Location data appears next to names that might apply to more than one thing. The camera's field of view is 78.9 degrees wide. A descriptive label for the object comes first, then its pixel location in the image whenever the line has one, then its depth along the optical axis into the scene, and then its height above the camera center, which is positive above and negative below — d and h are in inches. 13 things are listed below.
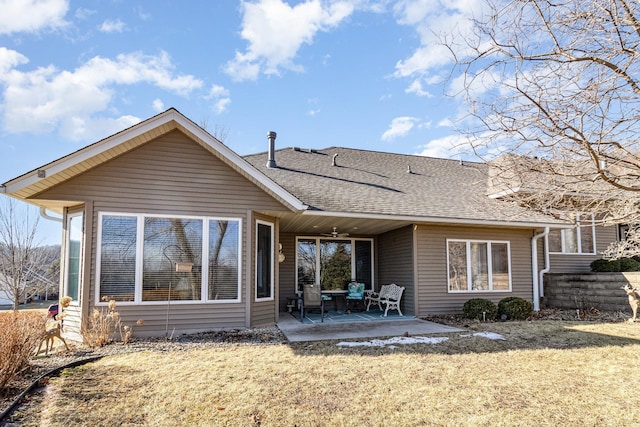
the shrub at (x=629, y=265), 445.4 -22.4
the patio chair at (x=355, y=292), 412.8 -47.1
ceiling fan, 426.8 +15.6
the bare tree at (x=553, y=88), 129.1 +56.1
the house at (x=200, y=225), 275.4 +20.3
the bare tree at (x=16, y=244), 630.5 +11.0
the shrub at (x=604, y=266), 450.6 -23.6
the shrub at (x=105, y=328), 251.6 -52.8
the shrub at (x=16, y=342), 165.5 -43.4
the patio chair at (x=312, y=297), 359.6 -45.1
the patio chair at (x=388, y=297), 388.5 -51.9
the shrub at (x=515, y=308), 366.0 -58.5
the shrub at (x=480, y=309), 359.6 -58.1
